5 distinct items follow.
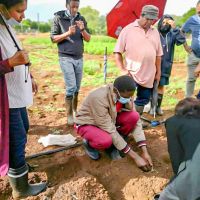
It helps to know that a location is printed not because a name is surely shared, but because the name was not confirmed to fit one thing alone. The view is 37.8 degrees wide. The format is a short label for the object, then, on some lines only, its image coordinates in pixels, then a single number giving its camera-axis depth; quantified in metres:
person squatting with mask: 3.01
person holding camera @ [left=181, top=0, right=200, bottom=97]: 4.84
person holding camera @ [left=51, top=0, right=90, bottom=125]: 3.99
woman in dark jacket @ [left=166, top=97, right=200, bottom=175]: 2.01
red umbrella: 4.21
